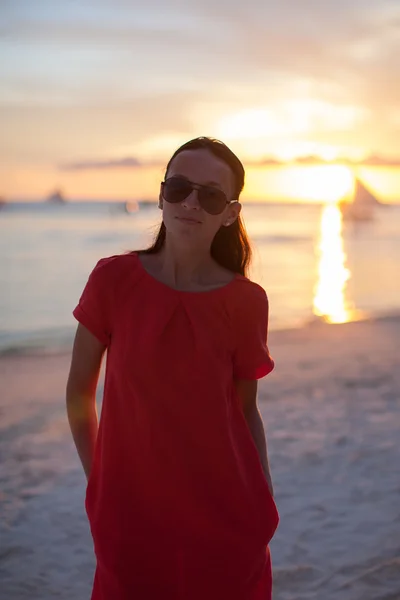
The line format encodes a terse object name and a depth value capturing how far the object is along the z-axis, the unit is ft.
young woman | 6.47
